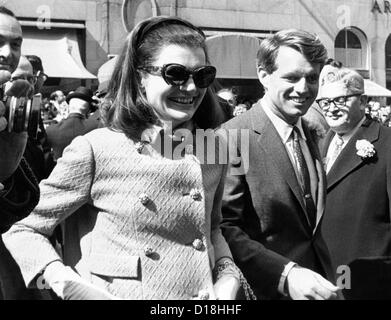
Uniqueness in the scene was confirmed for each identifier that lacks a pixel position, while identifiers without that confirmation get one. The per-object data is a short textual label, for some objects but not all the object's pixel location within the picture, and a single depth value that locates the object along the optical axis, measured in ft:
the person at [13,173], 7.11
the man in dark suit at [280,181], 9.70
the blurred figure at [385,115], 49.47
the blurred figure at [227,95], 24.24
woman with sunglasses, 7.45
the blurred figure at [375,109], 50.04
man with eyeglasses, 13.62
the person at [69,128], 19.20
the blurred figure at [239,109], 34.18
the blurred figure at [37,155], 12.67
